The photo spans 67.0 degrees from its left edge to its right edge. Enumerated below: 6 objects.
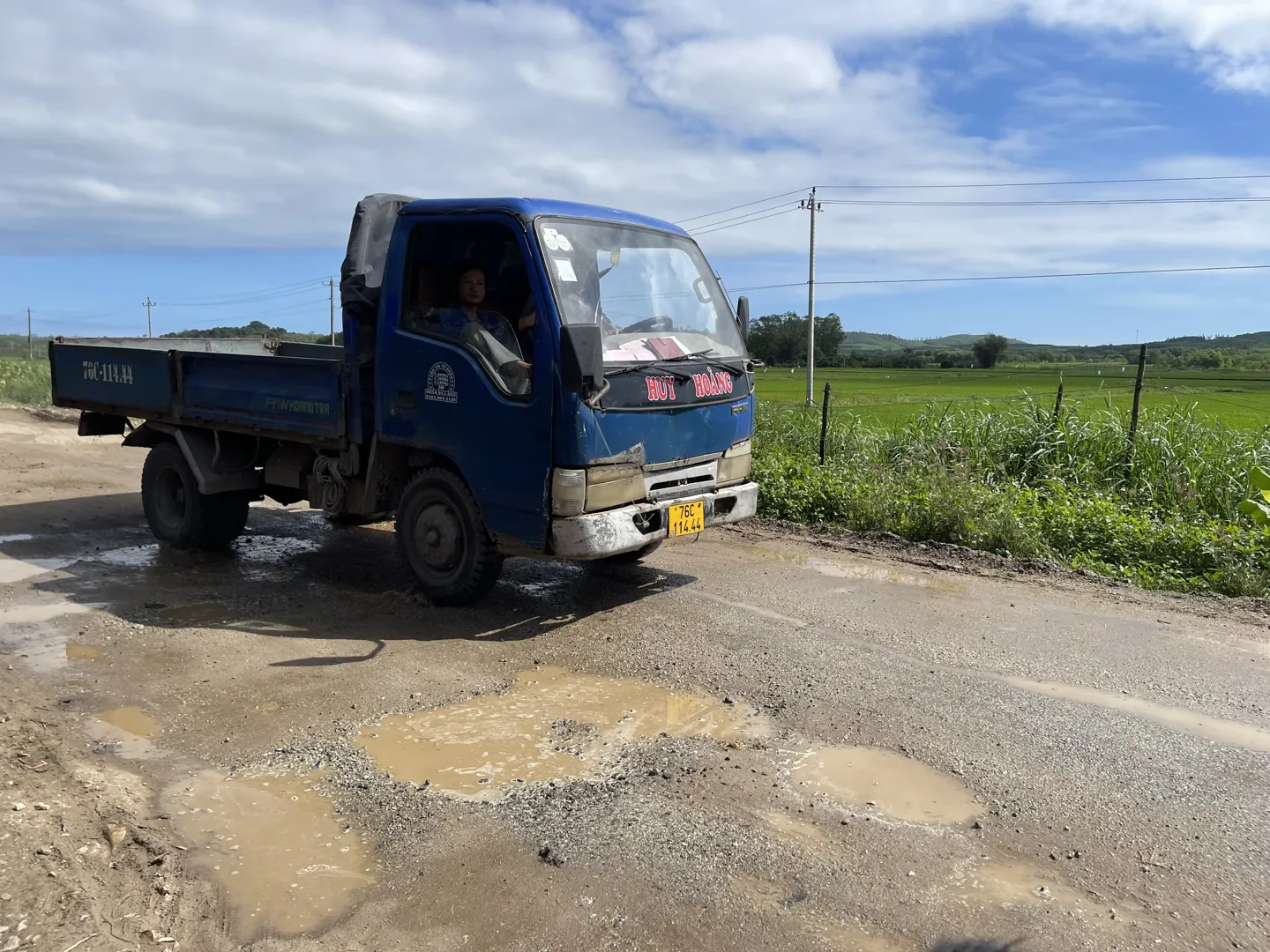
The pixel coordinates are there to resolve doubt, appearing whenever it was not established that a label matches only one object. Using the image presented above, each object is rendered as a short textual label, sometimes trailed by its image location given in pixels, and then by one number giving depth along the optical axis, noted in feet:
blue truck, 17.47
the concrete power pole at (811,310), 107.45
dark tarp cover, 20.08
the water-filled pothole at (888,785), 11.70
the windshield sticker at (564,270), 17.72
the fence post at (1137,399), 31.91
